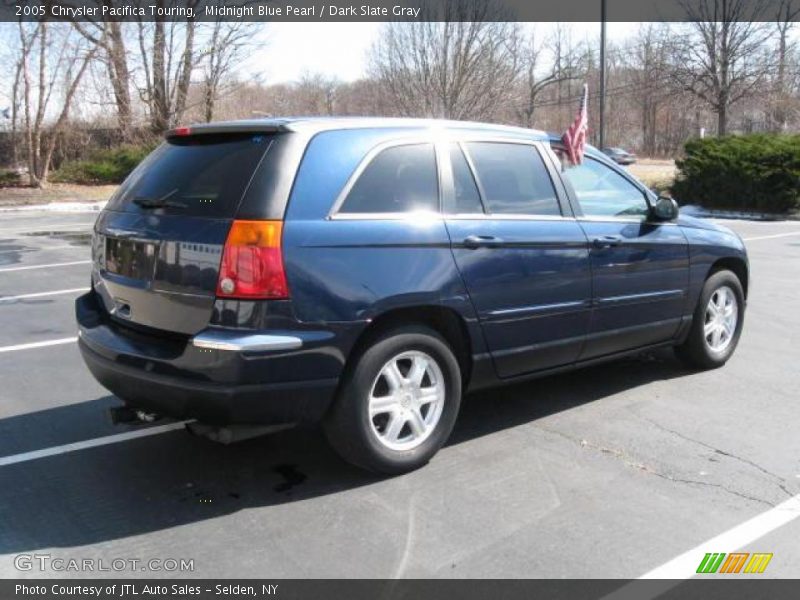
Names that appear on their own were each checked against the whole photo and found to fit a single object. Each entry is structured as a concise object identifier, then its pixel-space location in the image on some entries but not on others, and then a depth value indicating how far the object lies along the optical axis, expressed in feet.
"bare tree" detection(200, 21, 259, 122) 101.19
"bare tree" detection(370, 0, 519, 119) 98.07
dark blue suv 11.48
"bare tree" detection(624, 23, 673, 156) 131.54
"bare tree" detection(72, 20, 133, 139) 94.38
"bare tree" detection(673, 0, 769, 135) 111.75
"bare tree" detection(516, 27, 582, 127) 122.31
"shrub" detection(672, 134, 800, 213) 68.03
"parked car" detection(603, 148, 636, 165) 150.20
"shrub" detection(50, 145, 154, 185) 101.76
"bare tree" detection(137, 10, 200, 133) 100.53
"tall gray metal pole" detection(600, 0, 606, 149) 73.56
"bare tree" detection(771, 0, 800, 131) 126.72
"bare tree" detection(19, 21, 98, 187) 88.99
